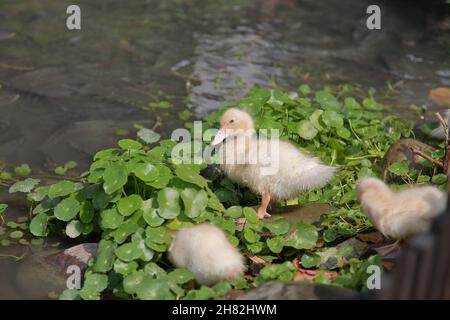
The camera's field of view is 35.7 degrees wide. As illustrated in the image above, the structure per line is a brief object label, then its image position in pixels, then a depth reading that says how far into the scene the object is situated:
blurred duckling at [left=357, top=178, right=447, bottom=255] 3.41
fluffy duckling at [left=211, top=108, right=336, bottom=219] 4.12
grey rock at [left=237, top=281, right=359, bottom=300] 3.14
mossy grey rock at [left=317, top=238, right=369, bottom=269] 3.82
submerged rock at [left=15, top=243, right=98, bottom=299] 3.78
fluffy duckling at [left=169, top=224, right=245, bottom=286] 3.52
